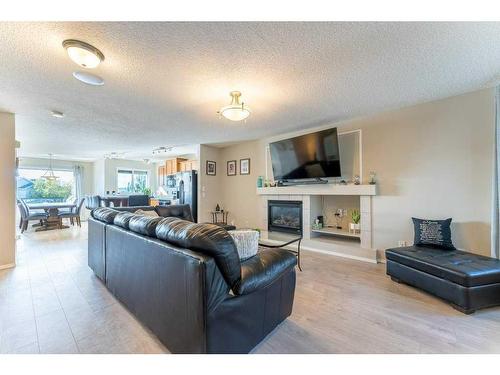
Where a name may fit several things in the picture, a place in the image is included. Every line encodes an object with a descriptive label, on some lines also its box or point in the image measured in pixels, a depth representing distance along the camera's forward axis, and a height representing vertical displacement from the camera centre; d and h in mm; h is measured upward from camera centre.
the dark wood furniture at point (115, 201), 6440 -397
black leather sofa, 1292 -669
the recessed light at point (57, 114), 3253 +1083
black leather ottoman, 2061 -885
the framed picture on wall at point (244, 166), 5650 +531
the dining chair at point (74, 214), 6578 -787
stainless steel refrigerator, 5898 -80
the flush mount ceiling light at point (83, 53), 1670 +1036
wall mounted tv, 3801 +562
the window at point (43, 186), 7684 +48
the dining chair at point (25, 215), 5871 -751
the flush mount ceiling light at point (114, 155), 6994 +1052
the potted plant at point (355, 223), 3889 -637
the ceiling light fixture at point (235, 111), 2461 +845
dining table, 6307 -778
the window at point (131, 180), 8641 +264
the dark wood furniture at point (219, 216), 6092 -800
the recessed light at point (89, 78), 2160 +1090
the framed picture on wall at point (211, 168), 5988 +513
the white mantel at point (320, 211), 3670 -454
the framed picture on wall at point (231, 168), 5969 +515
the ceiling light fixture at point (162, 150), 6131 +1063
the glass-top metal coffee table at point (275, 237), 4690 -1094
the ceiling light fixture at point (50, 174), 7557 +468
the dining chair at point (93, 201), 6351 -420
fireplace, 4602 -635
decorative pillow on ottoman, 2781 -602
